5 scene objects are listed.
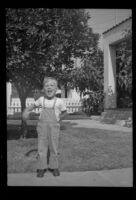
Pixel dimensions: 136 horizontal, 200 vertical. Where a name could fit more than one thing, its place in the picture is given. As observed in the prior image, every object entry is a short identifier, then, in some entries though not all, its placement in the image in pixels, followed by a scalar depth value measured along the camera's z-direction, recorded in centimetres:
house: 1418
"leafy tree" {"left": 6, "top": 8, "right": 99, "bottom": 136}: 681
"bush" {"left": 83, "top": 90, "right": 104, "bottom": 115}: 1669
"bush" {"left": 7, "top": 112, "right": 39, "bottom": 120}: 1687
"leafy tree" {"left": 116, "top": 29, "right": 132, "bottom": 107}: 1192
